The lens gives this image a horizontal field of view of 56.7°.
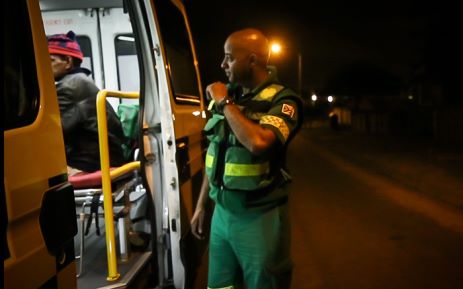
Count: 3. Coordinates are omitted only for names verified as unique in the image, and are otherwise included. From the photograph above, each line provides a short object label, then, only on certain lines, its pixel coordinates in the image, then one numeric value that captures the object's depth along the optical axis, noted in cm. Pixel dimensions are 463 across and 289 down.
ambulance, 137
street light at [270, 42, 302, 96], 2845
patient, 313
